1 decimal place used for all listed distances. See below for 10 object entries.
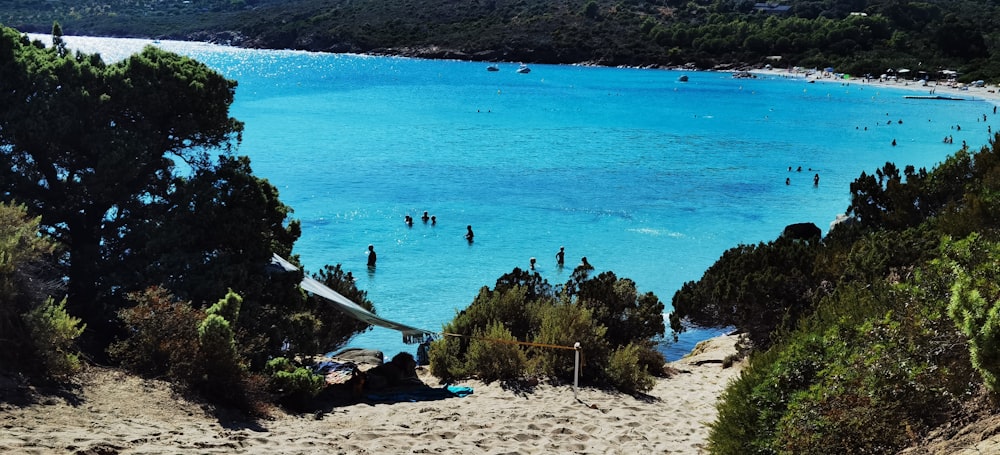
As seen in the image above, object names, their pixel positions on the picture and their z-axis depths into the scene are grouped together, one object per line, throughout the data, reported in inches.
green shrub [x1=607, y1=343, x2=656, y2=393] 510.0
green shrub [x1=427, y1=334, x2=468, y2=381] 530.0
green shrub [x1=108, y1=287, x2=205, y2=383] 401.1
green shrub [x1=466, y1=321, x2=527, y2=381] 506.0
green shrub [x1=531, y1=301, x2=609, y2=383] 512.4
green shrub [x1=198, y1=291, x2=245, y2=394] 392.8
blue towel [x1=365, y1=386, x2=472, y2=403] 476.7
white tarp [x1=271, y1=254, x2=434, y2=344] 537.0
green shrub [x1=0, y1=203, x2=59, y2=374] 357.1
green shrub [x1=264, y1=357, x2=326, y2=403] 432.1
